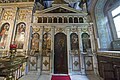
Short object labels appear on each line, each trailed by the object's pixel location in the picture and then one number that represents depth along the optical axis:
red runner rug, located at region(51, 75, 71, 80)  2.51
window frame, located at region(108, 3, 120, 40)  2.71
